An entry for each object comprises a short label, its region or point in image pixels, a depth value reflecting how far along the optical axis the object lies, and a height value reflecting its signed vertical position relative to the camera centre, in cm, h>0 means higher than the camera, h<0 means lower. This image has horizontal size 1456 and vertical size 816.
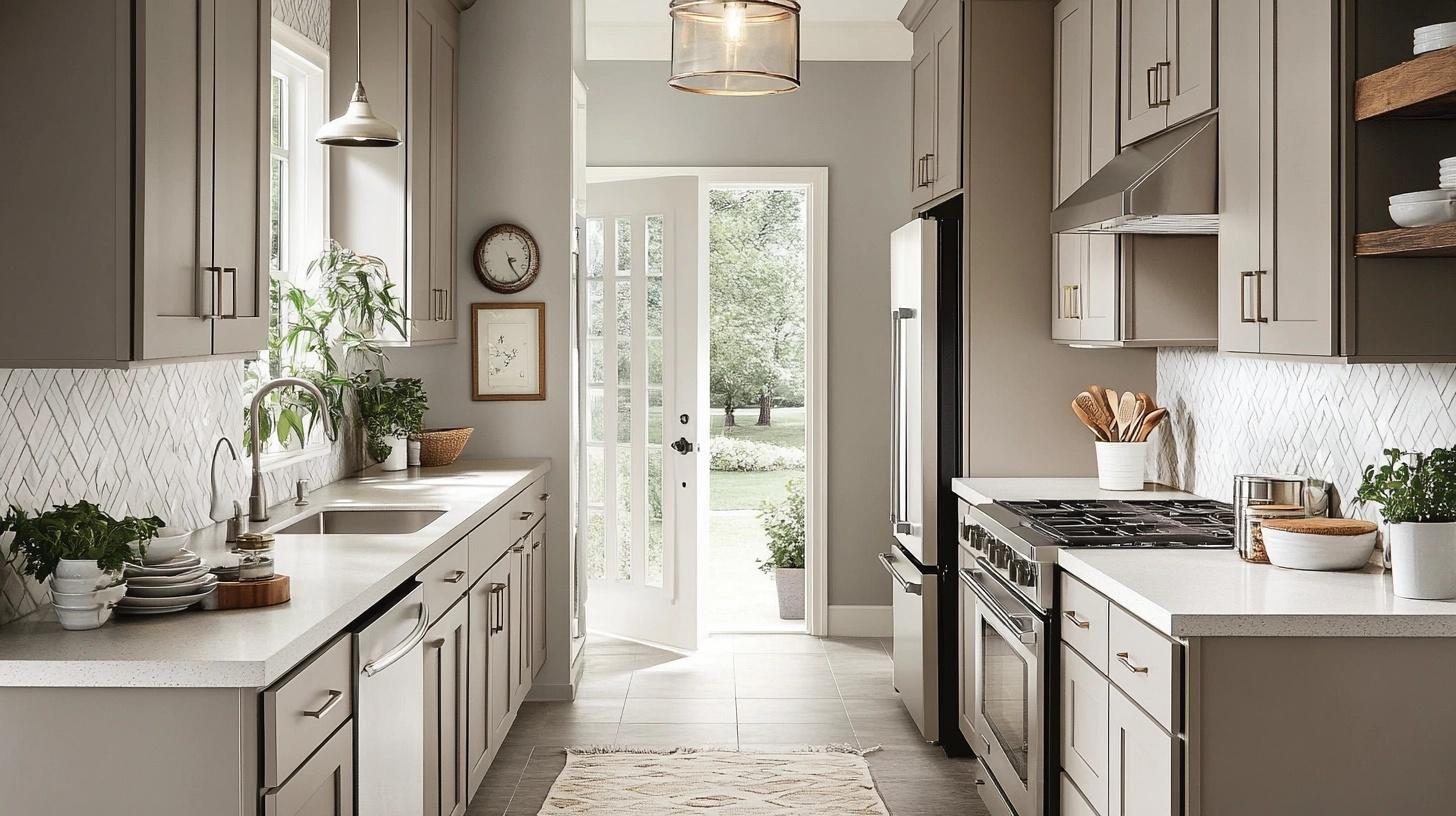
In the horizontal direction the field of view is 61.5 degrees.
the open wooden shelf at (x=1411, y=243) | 207 +30
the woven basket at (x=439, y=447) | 466 -15
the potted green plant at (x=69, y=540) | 207 -22
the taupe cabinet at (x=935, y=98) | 429 +115
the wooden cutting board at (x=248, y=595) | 227 -35
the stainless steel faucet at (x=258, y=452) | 296 -11
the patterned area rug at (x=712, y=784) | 377 -122
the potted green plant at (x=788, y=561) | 641 -80
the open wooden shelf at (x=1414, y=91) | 204 +56
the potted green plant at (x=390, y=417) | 452 -3
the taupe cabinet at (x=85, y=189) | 208 +38
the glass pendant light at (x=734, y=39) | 309 +95
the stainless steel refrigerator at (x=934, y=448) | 423 -14
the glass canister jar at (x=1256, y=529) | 273 -27
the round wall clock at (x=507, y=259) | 489 +60
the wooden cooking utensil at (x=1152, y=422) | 388 -4
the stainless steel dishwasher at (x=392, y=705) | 244 -64
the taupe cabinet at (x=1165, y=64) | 296 +89
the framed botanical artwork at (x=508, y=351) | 492 +23
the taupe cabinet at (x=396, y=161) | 418 +86
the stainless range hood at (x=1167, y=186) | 283 +53
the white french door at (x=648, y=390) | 566 +9
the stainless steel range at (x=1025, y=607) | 304 -54
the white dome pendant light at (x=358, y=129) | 334 +77
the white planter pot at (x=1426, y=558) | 224 -27
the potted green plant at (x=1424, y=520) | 224 -20
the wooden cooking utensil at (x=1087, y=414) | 400 -2
